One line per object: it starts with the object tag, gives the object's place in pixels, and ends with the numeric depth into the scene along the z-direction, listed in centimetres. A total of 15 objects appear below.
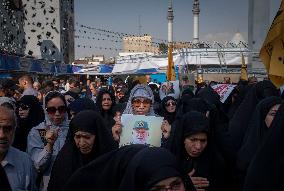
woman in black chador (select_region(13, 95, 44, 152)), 502
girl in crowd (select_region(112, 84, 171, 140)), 485
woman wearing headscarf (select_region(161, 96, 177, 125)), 670
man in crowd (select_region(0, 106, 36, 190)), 294
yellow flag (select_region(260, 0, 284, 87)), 391
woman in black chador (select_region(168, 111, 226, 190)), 325
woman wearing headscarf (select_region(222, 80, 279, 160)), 474
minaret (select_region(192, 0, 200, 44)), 6450
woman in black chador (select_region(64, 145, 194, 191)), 191
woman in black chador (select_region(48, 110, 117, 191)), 334
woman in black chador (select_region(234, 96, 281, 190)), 355
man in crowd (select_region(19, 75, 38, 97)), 741
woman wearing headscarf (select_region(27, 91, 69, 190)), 374
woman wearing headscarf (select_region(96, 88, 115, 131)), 635
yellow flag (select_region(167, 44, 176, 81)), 1309
